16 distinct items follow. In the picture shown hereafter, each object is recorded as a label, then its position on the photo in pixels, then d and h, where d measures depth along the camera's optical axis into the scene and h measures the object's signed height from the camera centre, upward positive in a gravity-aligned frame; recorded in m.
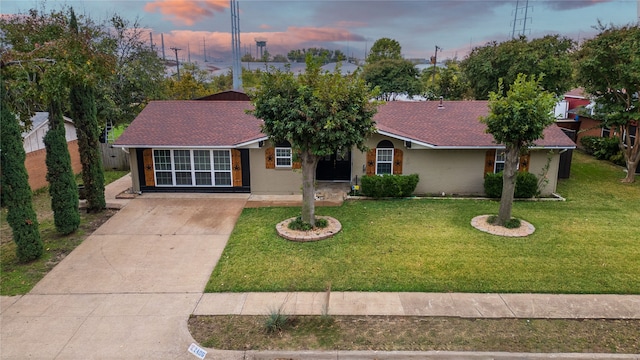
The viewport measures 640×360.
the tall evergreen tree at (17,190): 9.18 -2.05
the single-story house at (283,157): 15.41 -2.09
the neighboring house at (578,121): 22.08 -1.11
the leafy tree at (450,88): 34.16 +1.30
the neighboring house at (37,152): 16.20 -2.01
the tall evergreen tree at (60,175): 11.12 -2.01
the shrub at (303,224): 11.84 -3.59
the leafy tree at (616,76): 15.96 +1.12
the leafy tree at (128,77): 21.38 +1.50
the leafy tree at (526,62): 22.23 +2.36
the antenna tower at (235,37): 33.49 +5.76
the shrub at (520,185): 14.93 -3.00
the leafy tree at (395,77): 39.69 +2.58
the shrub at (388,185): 14.97 -3.02
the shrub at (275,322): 7.22 -3.93
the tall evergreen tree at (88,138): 12.83 -1.16
